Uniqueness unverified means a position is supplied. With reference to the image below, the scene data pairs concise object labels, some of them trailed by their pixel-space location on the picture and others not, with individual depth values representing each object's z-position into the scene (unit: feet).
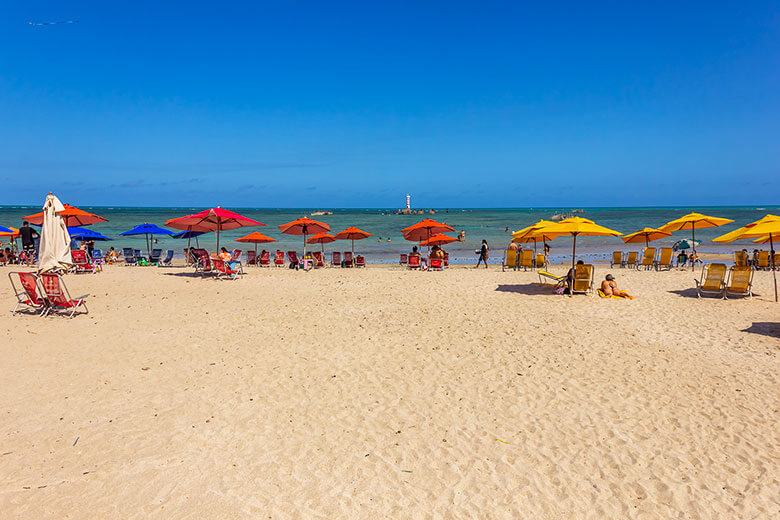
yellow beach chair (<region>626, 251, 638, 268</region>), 62.23
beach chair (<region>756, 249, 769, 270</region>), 53.21
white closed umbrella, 27.86
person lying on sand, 36.01
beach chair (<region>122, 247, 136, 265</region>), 64.10
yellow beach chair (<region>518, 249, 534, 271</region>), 57.21
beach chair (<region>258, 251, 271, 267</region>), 65.51
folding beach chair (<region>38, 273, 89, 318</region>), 28.17
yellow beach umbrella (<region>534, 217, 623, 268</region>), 34.96
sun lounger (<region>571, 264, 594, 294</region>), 36.73
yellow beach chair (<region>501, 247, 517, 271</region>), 57.45
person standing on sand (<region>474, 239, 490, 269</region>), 64.27
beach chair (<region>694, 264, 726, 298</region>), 35.96
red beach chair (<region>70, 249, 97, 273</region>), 49.03
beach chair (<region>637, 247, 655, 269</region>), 58.39
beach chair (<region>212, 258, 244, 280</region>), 45.75
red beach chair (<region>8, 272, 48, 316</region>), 28.32
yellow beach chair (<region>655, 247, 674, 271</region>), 57.21
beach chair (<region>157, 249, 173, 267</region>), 66.09
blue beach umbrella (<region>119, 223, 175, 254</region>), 61.36
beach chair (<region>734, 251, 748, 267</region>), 52.92
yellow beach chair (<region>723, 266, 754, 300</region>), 35.68
